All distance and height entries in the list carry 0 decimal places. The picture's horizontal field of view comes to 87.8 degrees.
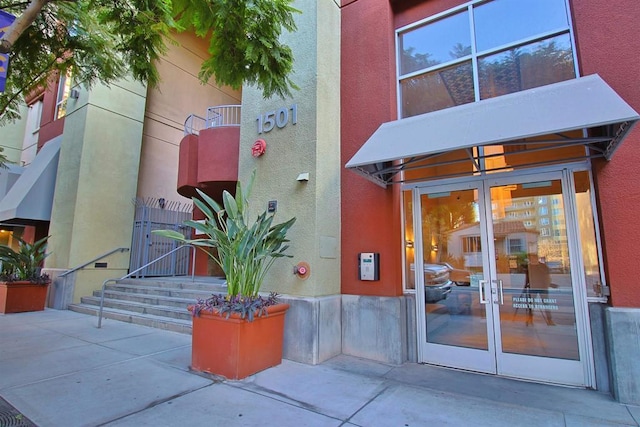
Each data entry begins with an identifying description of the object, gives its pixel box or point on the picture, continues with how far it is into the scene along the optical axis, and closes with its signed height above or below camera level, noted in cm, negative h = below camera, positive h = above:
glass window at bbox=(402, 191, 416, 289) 536 +19
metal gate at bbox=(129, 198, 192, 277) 1051 +70
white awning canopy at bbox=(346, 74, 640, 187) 334 +159
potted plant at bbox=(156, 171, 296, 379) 423 -61
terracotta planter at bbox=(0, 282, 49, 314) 848 -94
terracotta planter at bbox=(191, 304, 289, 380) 419 -107
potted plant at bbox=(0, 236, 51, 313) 852 -53
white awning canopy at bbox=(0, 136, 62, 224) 1013 +210
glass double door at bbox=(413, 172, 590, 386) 428 -23
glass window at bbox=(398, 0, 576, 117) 476 +326
